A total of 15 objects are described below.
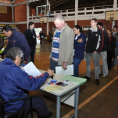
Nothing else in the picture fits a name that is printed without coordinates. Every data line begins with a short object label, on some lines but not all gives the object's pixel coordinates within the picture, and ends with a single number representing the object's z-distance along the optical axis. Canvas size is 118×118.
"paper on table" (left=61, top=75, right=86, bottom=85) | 2.08
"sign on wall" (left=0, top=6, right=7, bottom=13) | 21.55
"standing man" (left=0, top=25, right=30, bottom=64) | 3.08
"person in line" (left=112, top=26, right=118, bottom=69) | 5.81
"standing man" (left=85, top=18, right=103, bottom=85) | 3.78
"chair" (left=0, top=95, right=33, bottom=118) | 1.49
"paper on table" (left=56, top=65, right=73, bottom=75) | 2.50
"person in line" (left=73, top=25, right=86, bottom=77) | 3.59
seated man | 1.56
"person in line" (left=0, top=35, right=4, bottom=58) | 4.06
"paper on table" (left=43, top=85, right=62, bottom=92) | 1.81
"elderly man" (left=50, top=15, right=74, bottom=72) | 2.58
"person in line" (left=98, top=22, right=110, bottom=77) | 4.33
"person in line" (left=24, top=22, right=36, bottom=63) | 5.05
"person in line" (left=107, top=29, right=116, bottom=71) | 5.23
